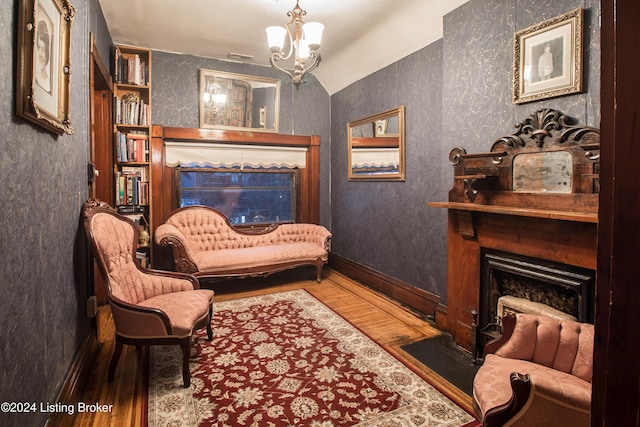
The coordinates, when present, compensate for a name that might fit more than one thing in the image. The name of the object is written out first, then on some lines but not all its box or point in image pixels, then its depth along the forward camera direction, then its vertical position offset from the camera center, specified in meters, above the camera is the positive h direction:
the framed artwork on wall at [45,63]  1.32 +0.60
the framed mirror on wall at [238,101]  4.61 +1.35
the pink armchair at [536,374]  1.28 -0.71
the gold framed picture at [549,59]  2.11 +0.91
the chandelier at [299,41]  2.51 +1.17
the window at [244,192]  4.79 +0.16
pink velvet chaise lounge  3.93 -0.52
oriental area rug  1.94 -1.12
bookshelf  4.02 +0.76
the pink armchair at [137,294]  2.18 -0.63
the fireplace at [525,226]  2.06 -0.14
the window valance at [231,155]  4.52 +0.65
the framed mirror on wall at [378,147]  3.93 +0.69
